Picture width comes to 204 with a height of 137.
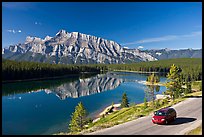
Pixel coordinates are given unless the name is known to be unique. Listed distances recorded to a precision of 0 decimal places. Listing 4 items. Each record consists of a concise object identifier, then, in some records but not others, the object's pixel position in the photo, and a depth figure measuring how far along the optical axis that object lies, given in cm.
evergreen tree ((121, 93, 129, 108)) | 5759
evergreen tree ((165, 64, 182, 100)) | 4325
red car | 2138
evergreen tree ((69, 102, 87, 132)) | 3731
